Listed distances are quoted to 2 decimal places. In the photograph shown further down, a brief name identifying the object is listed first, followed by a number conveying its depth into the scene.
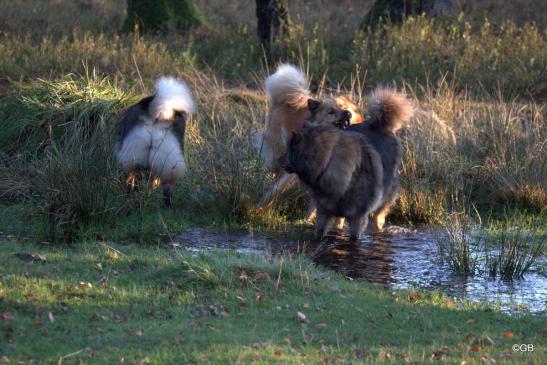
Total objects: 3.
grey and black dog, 17.14
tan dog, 20.22
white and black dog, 18.44
